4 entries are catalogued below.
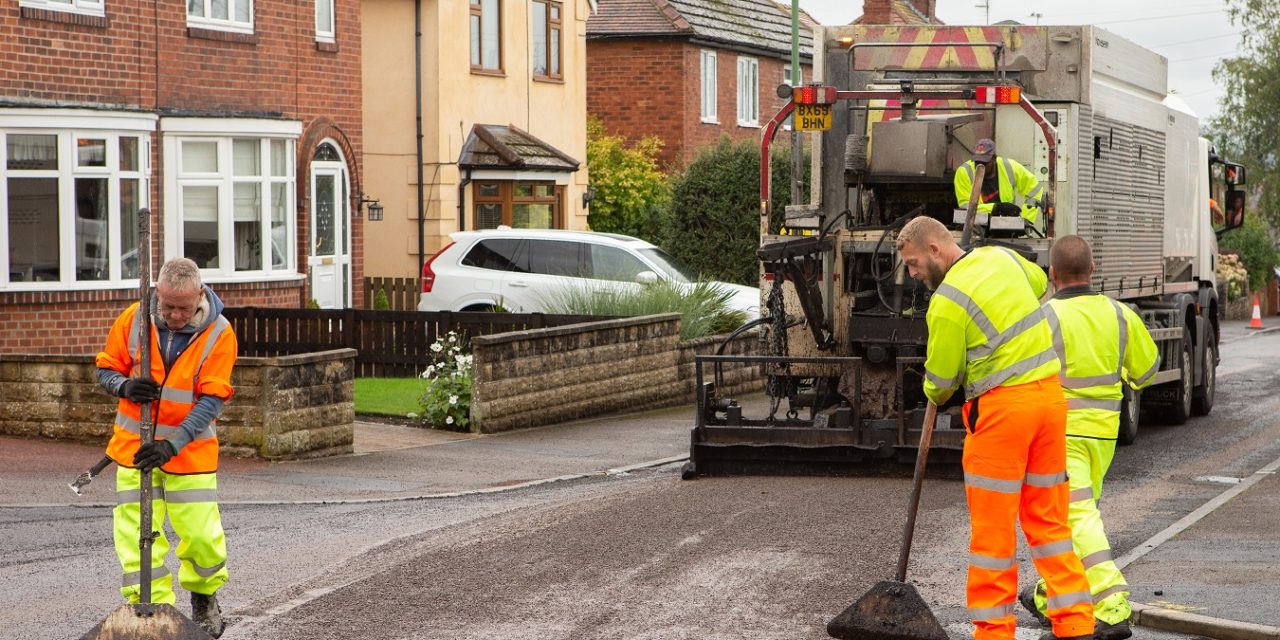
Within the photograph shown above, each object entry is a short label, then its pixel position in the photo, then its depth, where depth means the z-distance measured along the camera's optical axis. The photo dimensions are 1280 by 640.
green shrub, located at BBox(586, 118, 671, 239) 32.53
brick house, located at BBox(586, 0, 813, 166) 35.94
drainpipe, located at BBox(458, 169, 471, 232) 27.53
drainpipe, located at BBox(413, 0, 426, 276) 27.02
